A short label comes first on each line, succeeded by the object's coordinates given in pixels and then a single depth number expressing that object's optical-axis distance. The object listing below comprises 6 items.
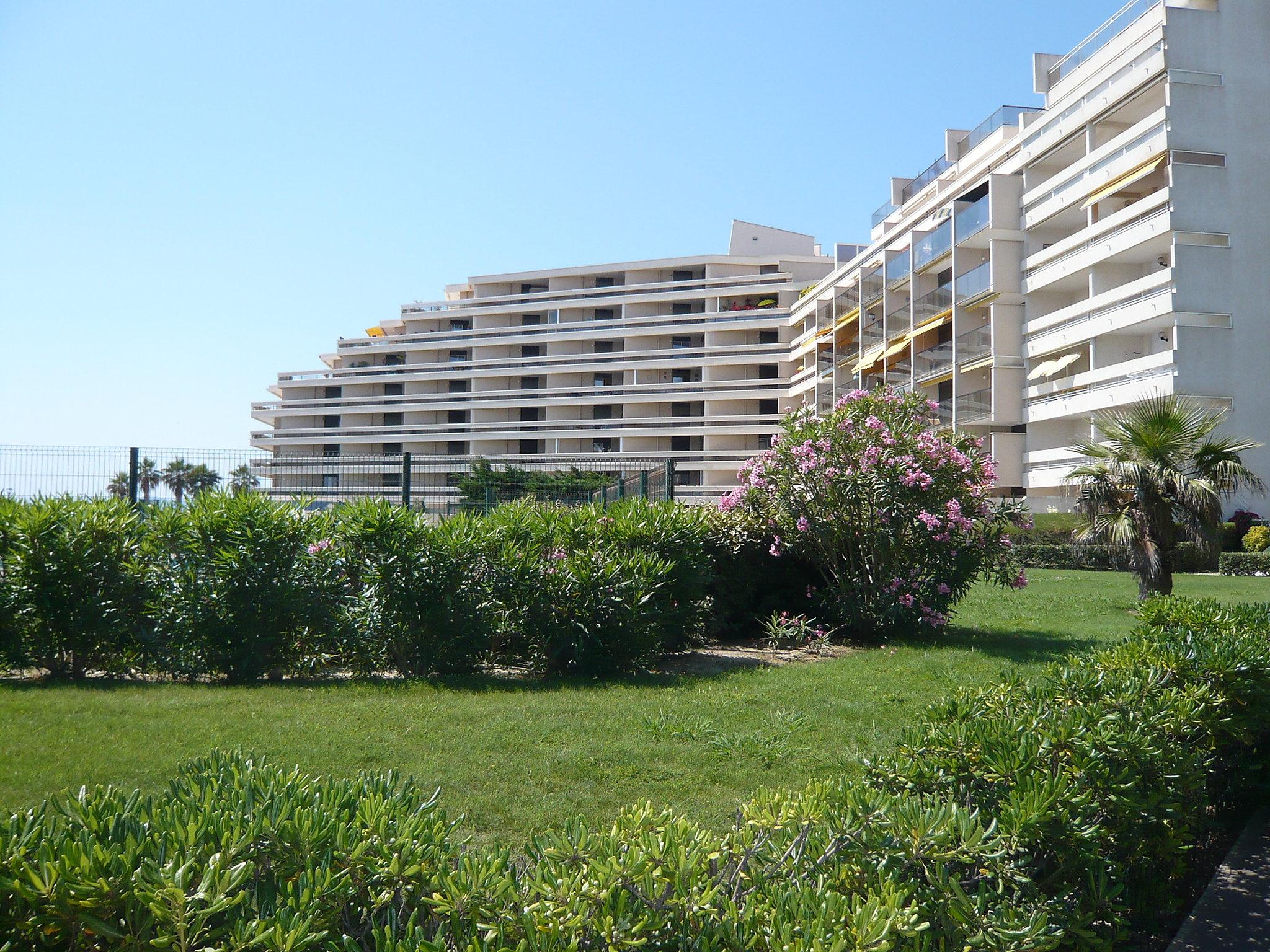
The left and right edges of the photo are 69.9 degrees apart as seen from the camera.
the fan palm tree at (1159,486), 13.48
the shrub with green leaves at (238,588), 8.11
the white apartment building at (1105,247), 30.91
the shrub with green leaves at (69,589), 8.02
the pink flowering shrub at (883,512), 10.63
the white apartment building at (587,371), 74.56
